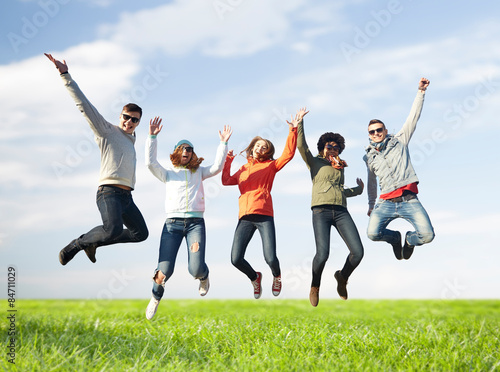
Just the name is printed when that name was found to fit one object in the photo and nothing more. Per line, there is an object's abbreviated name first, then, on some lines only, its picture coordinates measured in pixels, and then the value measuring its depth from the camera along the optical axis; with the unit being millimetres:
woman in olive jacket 7797
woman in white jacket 7754
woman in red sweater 7918
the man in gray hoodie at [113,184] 7387
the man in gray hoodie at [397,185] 7609
